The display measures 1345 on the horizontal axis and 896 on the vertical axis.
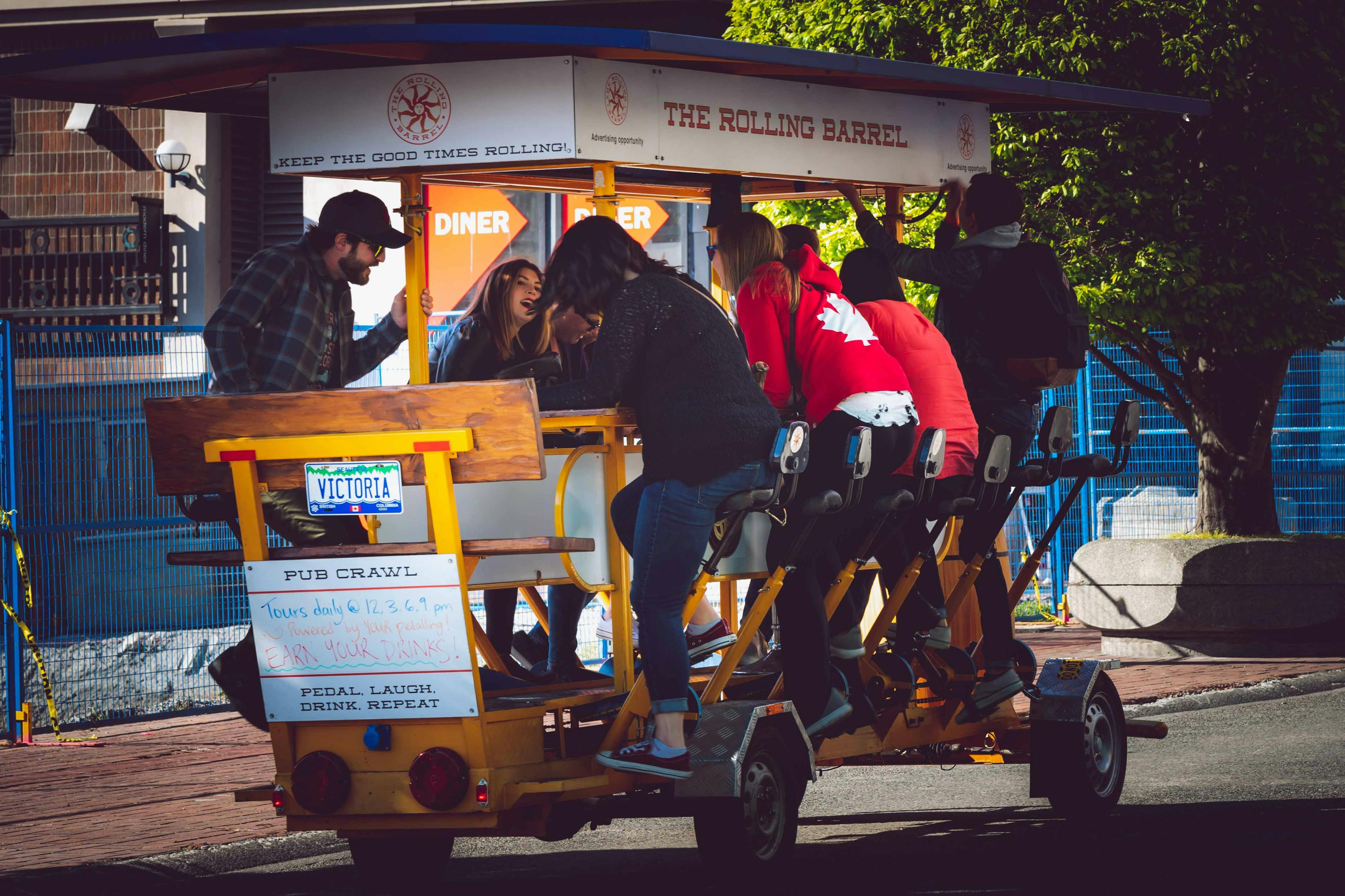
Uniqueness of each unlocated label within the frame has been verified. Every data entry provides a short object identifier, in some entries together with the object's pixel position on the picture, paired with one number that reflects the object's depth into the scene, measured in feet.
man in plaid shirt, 41.55
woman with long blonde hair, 41.01
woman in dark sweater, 37.52
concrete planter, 77.30
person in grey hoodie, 48.80
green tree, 75.20
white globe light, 118.01
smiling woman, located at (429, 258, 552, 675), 50.08
